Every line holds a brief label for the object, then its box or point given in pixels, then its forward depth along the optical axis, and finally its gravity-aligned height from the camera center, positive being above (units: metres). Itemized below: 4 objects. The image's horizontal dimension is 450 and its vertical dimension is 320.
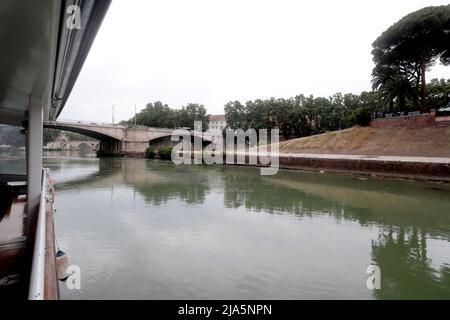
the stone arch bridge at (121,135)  41.78 +3.80
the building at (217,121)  93.01 +11.42
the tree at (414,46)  24.66 +9.82
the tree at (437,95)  38.31 +8.04
